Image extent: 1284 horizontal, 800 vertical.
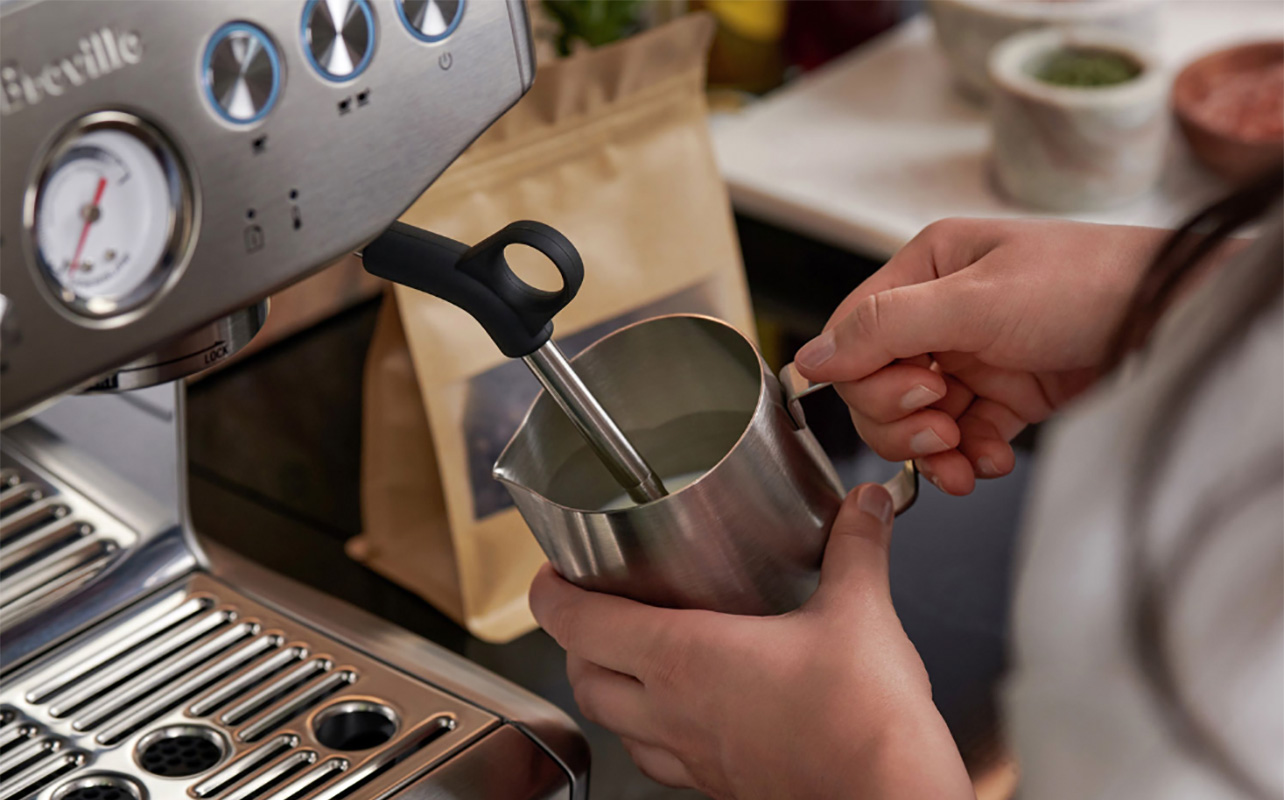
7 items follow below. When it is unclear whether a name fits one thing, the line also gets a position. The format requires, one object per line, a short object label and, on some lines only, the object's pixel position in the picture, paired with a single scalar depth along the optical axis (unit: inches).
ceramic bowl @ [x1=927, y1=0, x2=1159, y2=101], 59.8
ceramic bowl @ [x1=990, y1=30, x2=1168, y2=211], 53.5
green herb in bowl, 55.6
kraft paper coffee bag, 39.3
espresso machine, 25.6
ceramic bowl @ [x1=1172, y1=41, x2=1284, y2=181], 54.6
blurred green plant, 50.0
